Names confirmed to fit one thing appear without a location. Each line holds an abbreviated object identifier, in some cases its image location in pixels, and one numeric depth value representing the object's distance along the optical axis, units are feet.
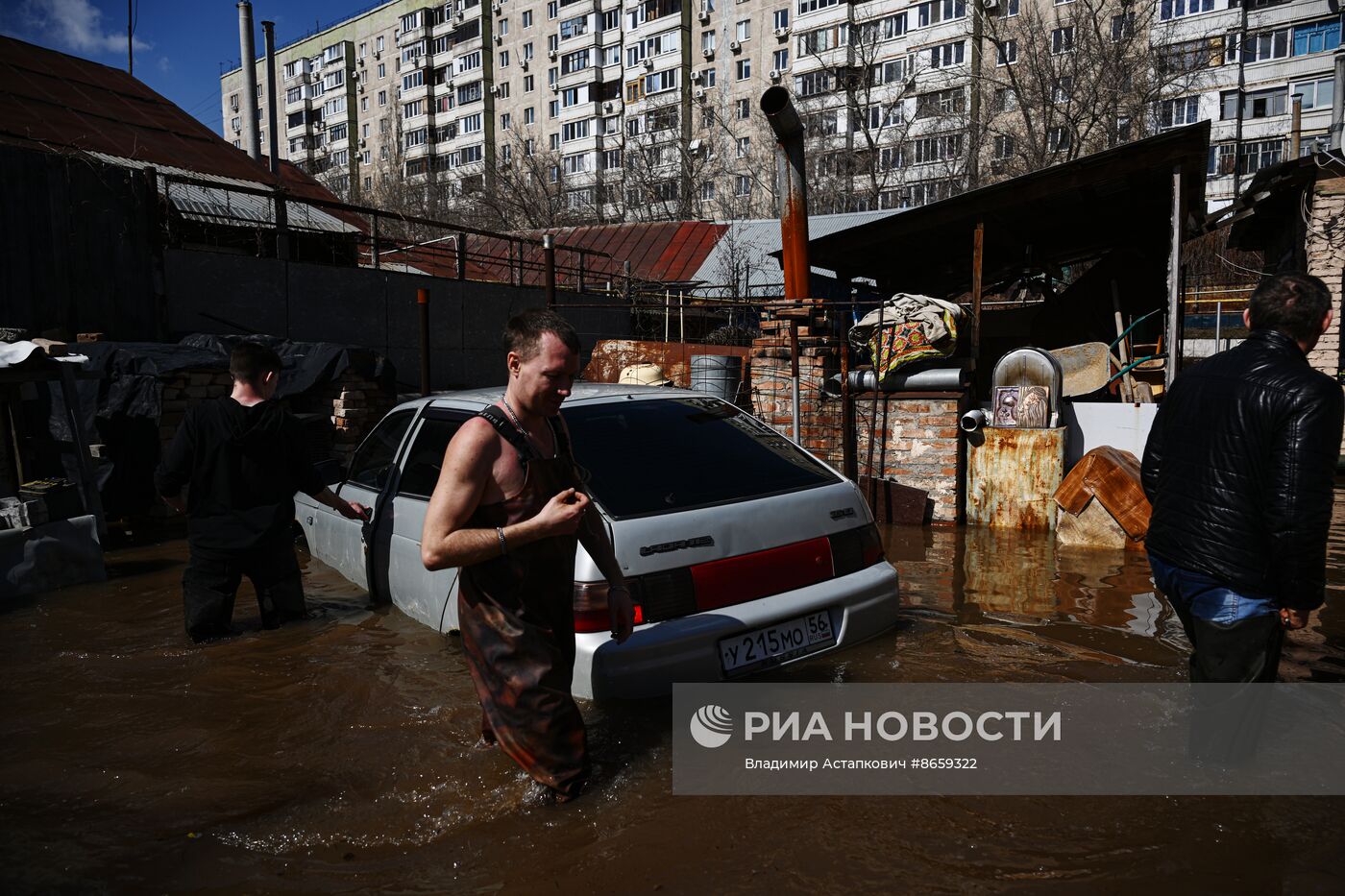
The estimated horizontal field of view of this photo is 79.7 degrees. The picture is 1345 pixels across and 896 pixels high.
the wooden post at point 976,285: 27.14
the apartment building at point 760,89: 99.04
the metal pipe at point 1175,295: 28.17
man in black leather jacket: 8.22
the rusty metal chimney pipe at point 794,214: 29.12
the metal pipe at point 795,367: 25.70
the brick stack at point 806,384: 27.20
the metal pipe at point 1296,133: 40.53
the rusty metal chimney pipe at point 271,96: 76.77
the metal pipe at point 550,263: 30.07
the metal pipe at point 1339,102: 52.94
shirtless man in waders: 7.86
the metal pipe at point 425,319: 26.63
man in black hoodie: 13.37
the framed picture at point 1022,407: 24.56
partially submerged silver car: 10.14
